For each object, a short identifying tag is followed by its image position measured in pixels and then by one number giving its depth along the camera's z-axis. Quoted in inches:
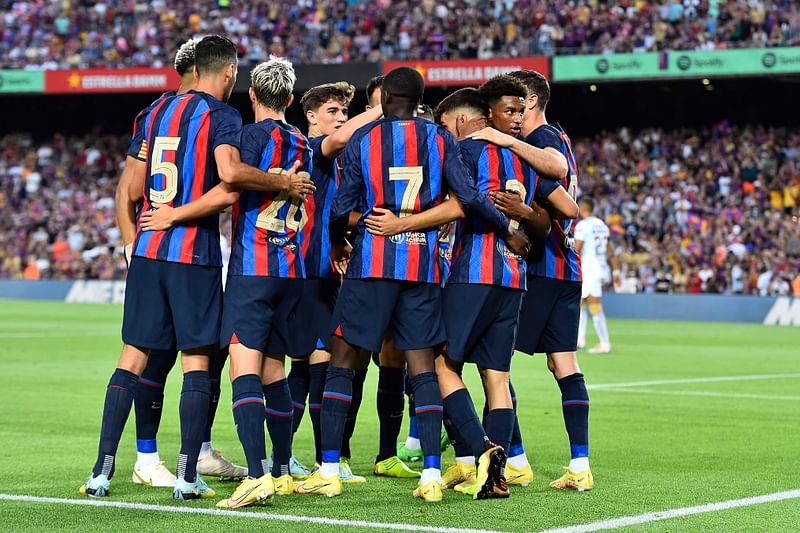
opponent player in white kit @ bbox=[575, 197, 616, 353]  698.2
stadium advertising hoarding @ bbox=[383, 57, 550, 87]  1315.2
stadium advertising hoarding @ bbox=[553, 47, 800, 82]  1210.0
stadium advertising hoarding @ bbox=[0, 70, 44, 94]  1514.5
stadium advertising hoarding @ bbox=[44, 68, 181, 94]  1453.0
